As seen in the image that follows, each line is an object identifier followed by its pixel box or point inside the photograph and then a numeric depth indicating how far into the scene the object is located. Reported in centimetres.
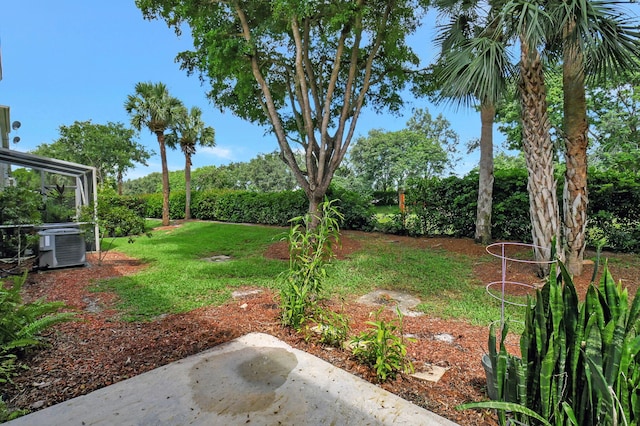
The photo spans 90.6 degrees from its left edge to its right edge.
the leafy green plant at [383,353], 228
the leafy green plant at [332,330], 280
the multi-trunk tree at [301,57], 666
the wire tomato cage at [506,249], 672
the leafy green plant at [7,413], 188
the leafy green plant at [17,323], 243
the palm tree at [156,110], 1449
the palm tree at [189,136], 1736
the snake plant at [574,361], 134
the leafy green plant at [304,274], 304
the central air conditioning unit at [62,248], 582
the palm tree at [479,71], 446
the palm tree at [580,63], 383
